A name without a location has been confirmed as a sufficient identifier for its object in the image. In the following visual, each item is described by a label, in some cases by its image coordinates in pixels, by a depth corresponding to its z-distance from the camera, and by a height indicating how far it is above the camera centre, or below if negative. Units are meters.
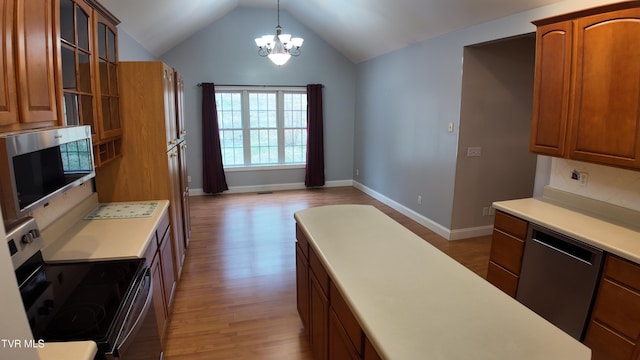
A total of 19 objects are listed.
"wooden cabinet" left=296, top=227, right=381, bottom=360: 1.45 -0.90
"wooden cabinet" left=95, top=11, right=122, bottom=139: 2.37 +0.43
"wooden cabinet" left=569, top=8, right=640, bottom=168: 2.13 +0.30
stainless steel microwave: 1.16 -0.11
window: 6.99 +0.22
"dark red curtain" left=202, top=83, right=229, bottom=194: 6.57 -0.23
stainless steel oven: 1.35 -0.72
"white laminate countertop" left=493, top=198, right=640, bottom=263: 2.07 -0.60
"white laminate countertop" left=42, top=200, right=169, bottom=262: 2.00 -0.64
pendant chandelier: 4.48 +1.20
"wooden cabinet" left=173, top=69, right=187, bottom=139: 3.83 +0.31
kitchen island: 1.14 -0.66
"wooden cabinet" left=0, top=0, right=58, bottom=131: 1.23 +0.27
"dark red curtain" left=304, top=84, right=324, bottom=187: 7.10 -0.06
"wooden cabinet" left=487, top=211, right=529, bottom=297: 2.72 -0.91
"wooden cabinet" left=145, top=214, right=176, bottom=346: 2.32 -0.99
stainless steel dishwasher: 2.20 -0.95
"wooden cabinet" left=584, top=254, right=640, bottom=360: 1.93 -1.01
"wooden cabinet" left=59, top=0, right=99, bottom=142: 1.85 +0.41
